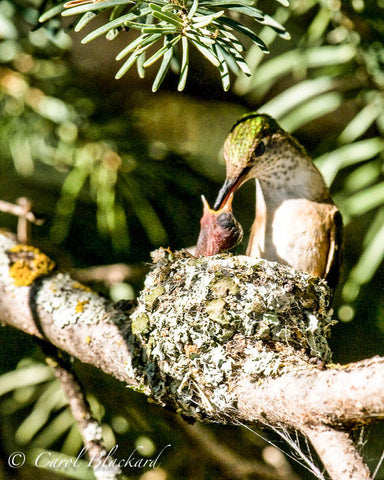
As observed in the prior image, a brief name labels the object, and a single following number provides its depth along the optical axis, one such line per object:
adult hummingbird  4.91
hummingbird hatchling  4.68
